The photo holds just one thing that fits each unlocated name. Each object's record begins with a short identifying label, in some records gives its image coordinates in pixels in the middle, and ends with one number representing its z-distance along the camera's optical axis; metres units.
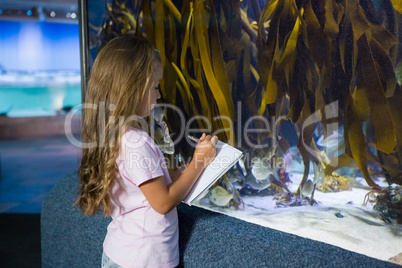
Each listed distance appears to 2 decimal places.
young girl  0.85
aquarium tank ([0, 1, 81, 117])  6.89
